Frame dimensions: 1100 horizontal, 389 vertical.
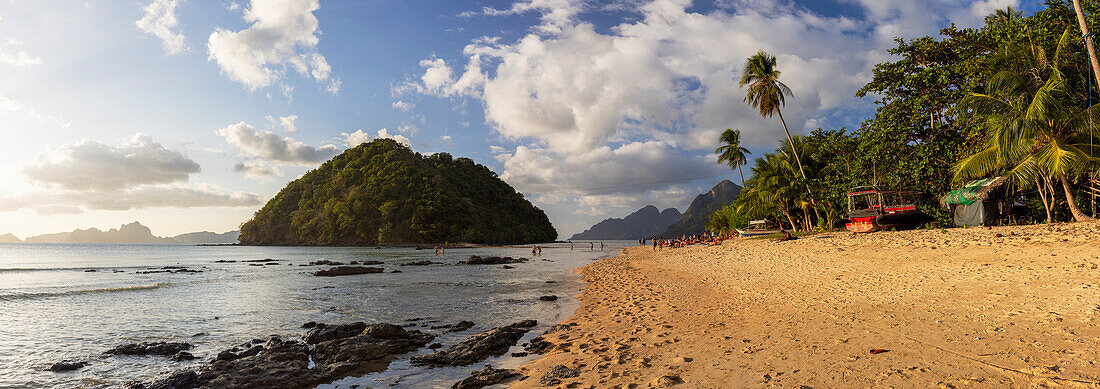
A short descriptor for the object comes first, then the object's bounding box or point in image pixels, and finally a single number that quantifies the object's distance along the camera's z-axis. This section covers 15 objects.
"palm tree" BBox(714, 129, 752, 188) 59.25
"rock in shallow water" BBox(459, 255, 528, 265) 43.62
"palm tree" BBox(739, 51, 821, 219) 37.06
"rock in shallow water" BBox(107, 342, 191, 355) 9.54
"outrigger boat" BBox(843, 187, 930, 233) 24.05
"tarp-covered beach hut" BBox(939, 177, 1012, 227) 20.03
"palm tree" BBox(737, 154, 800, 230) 41.03
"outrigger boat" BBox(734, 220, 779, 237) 39.85
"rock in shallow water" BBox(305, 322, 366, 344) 10.11
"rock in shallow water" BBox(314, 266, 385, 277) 32.02
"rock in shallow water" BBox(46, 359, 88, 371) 8.34
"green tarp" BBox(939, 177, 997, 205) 20.44
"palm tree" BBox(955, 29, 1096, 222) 14.92
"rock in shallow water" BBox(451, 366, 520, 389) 6.39
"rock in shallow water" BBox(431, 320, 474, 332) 11.30
